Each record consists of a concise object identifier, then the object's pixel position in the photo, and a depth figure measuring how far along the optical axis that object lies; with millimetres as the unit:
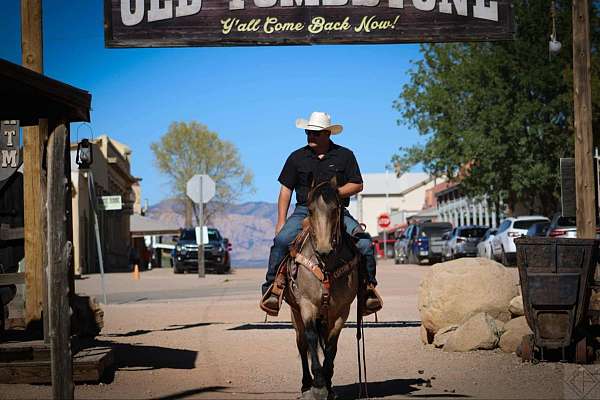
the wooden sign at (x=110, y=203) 22922
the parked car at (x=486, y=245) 39906
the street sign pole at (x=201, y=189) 38594
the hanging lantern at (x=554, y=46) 22903
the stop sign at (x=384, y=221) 61250
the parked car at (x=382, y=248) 85488
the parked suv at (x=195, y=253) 47531
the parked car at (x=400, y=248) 55656
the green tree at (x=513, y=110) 46094
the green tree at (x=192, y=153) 94000
